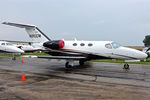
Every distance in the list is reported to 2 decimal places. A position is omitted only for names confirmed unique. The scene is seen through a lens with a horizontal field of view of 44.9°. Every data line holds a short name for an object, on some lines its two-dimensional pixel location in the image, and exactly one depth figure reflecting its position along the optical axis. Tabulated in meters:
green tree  108.47
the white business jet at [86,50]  14.61
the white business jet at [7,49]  24.47
